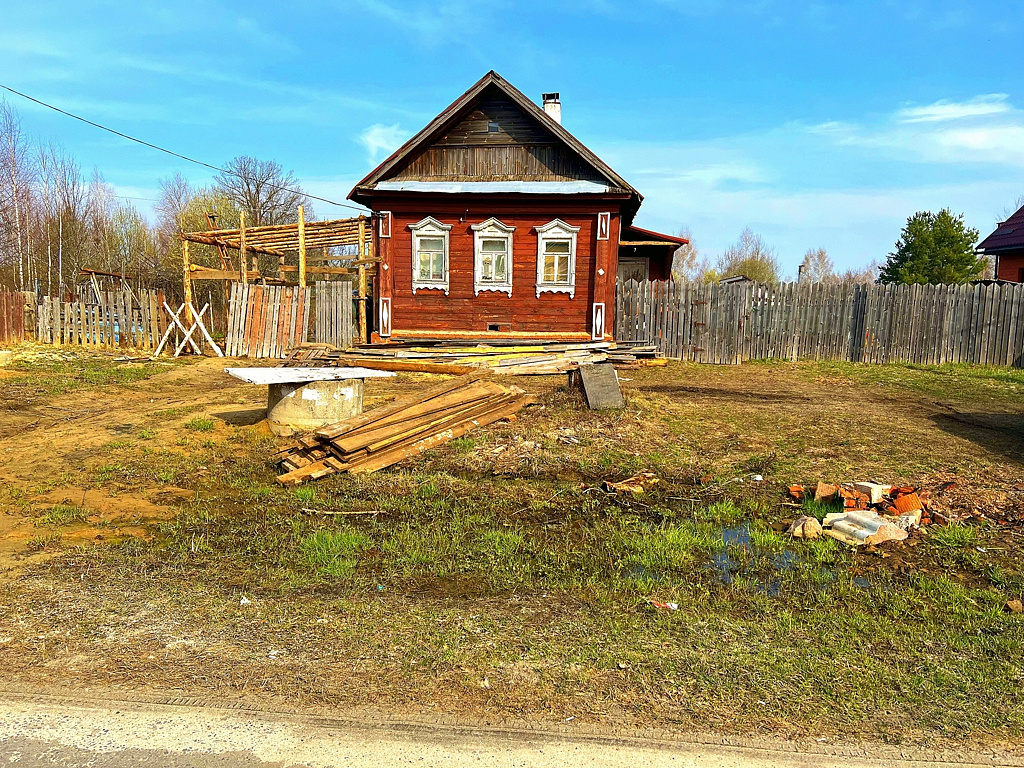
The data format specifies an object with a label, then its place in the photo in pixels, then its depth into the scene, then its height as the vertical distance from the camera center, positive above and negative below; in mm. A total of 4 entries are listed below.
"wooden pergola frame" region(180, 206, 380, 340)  17266 +1806
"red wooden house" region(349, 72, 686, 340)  16453 +2146
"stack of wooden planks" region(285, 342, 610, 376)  12477 -892
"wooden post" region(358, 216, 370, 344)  17359 +488
